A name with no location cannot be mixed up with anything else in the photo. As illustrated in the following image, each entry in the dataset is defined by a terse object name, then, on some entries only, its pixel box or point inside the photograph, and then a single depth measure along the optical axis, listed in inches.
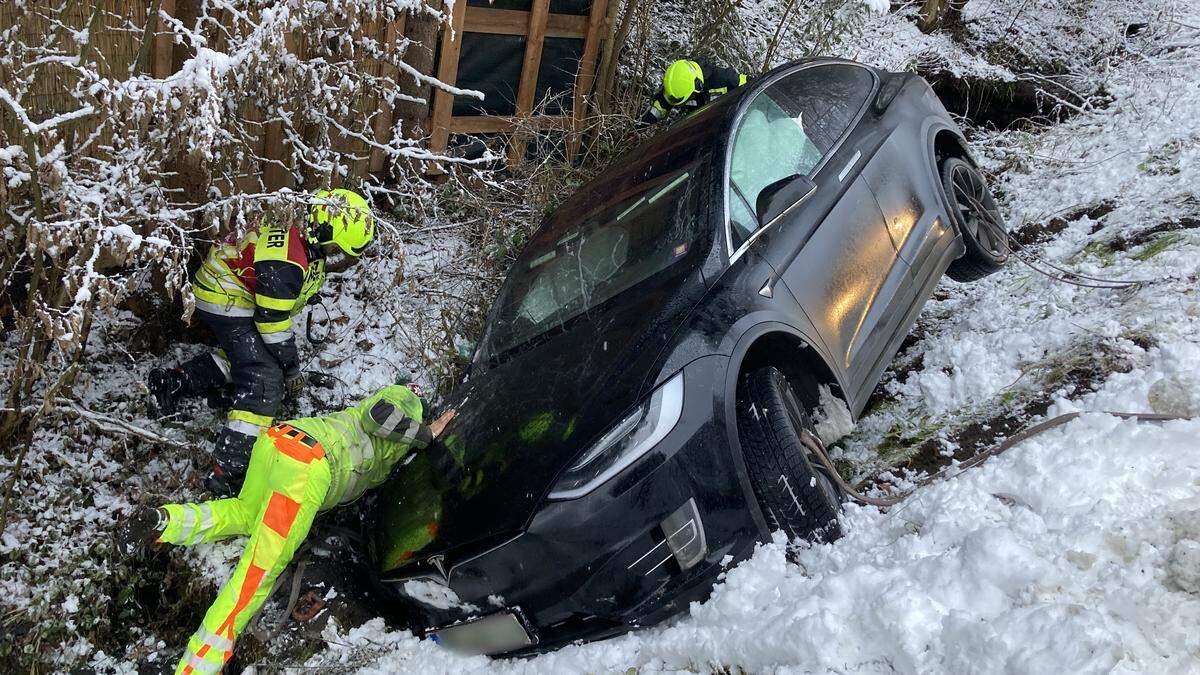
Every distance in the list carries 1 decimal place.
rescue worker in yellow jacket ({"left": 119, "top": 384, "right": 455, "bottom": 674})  119.9
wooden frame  217.0
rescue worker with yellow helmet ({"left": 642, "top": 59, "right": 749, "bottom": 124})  207.2
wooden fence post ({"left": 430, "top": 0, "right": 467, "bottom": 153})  209.3
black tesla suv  109.7
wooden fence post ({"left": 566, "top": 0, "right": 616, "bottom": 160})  237.9
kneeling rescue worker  154.8
